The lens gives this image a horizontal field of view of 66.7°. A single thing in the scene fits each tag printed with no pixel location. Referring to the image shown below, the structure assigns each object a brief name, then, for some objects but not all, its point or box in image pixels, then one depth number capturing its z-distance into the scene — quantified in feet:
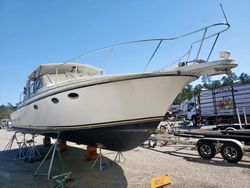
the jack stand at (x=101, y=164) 15.42
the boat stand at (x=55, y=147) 15.21
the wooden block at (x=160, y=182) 11.12
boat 13.04
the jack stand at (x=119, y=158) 18.78
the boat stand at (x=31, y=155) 20.64
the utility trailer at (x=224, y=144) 16.54
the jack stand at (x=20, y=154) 22.93
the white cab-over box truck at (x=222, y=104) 41.12
